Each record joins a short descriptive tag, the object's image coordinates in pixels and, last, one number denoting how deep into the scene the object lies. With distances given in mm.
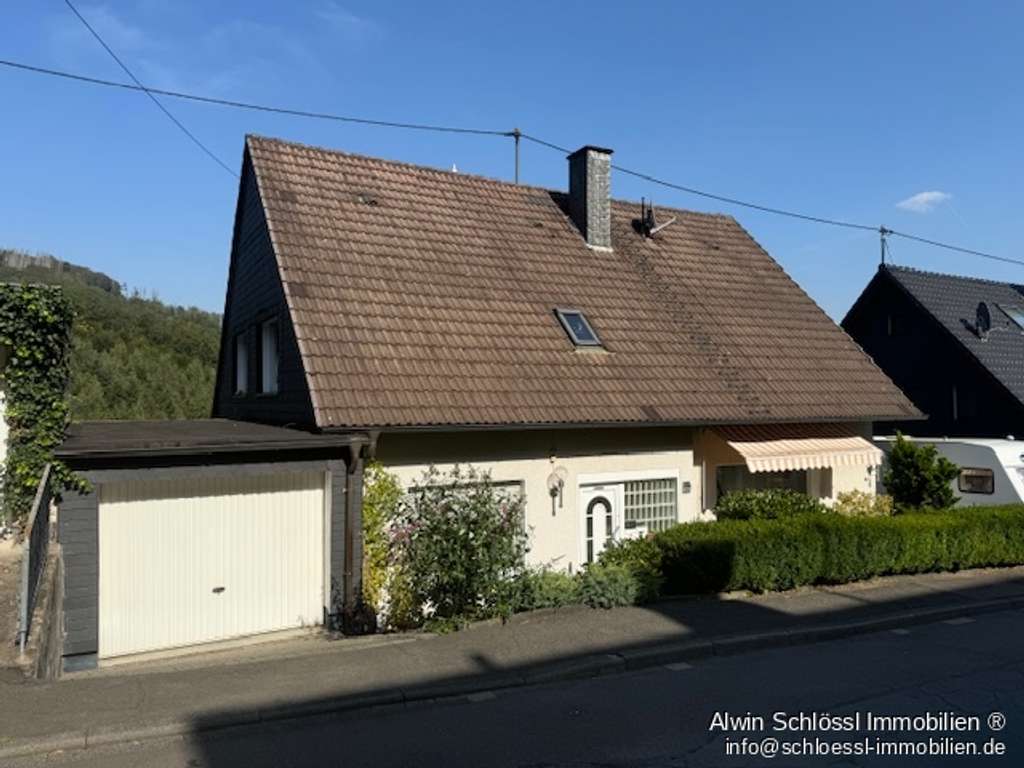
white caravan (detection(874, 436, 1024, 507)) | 16797
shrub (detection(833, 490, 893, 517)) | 15336
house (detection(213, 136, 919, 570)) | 11766
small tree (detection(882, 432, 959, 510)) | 15648
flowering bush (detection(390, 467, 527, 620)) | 10219
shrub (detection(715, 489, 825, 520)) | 13562
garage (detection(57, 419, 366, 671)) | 9016
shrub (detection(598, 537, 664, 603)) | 11422
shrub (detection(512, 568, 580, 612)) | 10805
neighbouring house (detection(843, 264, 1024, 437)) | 22578
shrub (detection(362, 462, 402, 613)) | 10602
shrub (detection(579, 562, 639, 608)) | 11047
